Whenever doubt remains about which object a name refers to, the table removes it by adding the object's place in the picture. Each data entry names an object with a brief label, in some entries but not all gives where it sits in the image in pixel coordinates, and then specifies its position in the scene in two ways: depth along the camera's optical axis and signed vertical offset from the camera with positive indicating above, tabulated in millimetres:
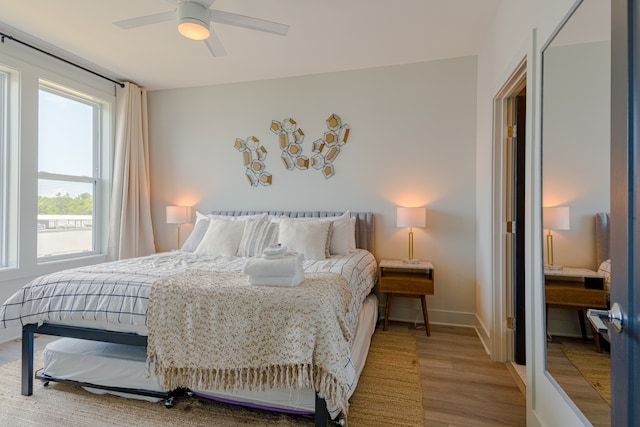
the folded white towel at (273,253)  1884 -238
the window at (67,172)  3412 +486
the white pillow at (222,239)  3055 -254
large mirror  1057 +79
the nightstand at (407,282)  2984 -661
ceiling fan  2082 +1348
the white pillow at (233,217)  3443 -37
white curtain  3957 +413
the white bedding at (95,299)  1848 -531
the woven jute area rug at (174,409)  1779 -1191
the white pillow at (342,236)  3066 -221
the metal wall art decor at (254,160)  3936 +692
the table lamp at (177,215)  3974 -18
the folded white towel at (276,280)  1778 -385
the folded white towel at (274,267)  1770 -306
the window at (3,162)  3006 +496
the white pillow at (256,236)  3057 -225
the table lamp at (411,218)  3172 -37
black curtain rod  2875 +1674
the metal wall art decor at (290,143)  3791 +879
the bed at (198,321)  1563 -618
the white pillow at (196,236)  3346 -245
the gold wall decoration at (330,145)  3664 +826
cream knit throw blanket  1553 -648
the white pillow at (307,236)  2857 -211
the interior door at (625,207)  728 +21
